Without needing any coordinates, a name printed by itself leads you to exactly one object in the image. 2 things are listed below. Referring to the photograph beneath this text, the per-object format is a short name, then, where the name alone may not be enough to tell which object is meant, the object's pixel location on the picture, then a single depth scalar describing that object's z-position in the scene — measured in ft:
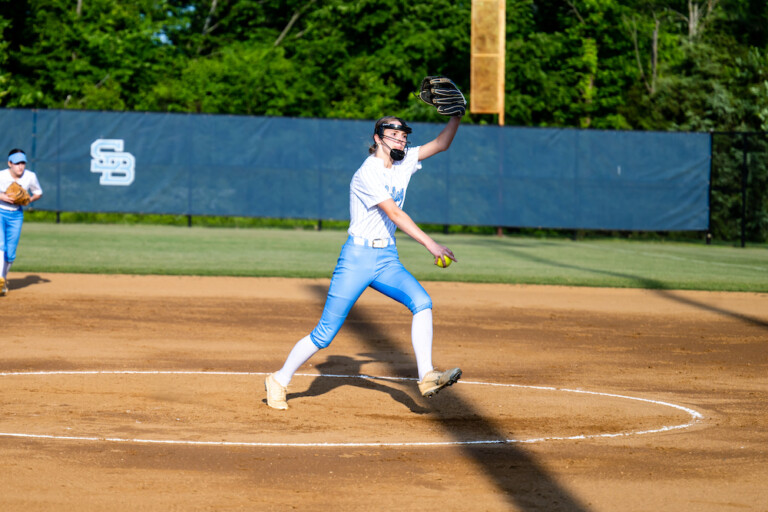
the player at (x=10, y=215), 90.43
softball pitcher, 45.19
